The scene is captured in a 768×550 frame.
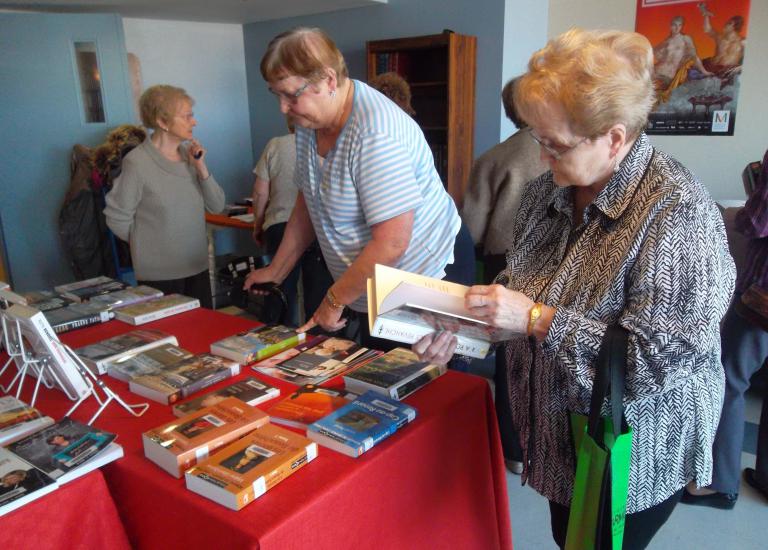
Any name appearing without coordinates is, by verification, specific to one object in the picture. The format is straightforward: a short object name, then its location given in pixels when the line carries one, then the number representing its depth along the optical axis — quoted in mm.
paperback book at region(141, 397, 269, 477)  1046
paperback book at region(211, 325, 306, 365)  1529
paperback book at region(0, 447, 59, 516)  952
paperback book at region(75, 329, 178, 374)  1493
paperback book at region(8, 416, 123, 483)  1039
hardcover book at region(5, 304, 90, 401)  1215
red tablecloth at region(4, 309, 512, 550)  950
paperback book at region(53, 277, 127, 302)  2043
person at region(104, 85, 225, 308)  2543
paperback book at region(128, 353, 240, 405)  1332
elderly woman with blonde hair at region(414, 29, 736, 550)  939
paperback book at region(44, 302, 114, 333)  1791
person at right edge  1990
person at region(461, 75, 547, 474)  2389
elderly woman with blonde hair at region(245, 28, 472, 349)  1484
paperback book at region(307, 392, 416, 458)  1098
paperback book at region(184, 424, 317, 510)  947
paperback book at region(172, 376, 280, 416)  1253
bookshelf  3941
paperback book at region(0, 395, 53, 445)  1161
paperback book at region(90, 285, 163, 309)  1966
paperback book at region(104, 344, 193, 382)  1439
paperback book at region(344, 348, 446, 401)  1314
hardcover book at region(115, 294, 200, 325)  1854
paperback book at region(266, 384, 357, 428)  1197
